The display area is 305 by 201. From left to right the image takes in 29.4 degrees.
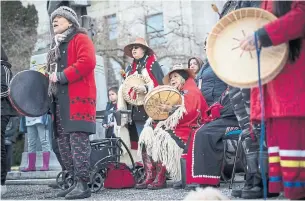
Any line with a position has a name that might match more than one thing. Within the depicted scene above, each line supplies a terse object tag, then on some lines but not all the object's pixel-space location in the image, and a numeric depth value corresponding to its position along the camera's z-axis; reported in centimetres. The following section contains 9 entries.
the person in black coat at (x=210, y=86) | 661
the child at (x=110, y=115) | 898
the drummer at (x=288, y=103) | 352
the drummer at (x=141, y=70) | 733
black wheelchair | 618
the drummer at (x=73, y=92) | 540
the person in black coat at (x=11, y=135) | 1039
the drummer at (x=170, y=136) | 615
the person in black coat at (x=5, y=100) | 620
